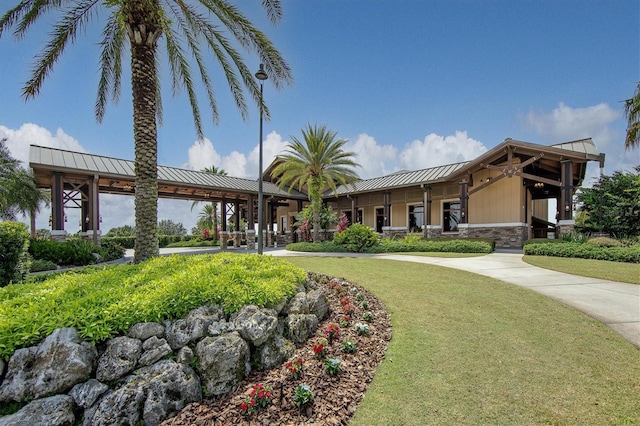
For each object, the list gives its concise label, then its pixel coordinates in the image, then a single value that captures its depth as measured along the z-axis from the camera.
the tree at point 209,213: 39.25
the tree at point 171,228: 49.06
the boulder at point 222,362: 3.12
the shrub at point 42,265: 10.36
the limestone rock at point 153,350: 3.09
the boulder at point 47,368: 2.70
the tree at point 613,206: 14.48
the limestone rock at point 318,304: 4.80
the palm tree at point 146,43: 6.99
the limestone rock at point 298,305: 4.39
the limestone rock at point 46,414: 2.51
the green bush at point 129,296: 3.05
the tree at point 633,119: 13.34
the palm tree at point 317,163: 19.92
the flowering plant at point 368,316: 4.88
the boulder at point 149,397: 2.69
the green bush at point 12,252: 6.52
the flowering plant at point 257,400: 2.79
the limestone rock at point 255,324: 3.53
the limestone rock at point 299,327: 4.04
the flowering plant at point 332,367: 3.35
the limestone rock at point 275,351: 3.52
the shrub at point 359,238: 17.05
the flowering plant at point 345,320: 4.64
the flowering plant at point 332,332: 4.16
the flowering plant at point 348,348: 3.86
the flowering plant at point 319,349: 3.62
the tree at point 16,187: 16.53
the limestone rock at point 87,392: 2.75
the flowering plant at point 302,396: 2.85
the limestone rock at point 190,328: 3.32
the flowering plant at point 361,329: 4.37
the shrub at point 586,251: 10.12
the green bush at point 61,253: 11.42
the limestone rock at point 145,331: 3.24
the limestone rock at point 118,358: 2.92
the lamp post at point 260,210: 12.59
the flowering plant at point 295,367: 3.26
